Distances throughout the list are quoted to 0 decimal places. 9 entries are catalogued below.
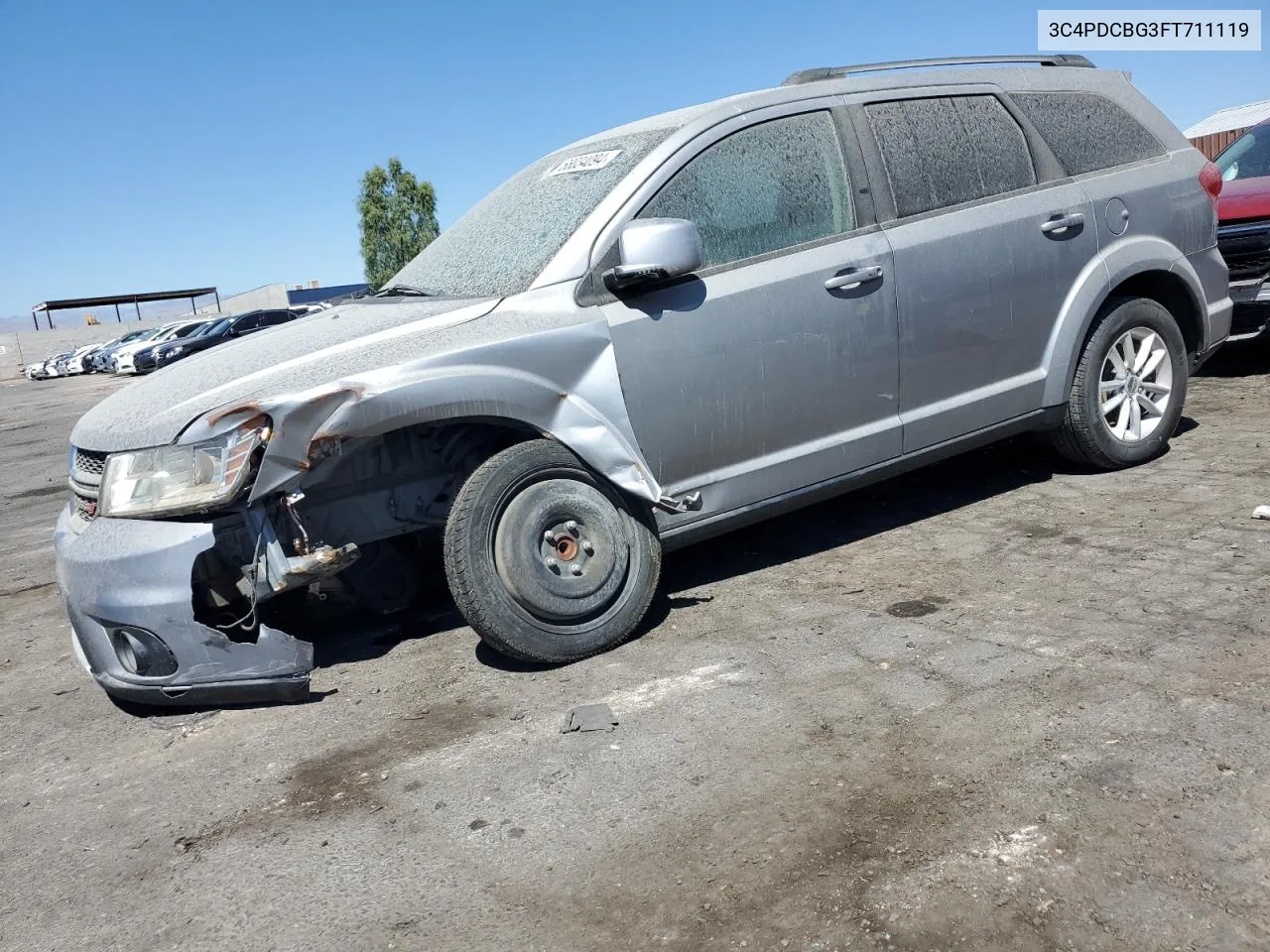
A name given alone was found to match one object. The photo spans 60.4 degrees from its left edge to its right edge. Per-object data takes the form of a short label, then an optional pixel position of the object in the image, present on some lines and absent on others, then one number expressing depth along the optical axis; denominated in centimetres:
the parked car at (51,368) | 4197
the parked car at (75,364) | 4131
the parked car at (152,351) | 3284
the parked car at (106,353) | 3859
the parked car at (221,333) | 3083
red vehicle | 716
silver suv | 346
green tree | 5712
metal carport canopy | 5669
